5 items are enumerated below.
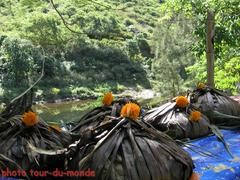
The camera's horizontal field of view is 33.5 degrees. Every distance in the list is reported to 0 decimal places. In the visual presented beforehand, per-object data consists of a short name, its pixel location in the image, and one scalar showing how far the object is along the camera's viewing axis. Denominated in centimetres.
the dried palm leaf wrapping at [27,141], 233
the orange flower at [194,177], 230
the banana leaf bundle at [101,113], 293
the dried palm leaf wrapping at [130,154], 211
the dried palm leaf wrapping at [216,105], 395
